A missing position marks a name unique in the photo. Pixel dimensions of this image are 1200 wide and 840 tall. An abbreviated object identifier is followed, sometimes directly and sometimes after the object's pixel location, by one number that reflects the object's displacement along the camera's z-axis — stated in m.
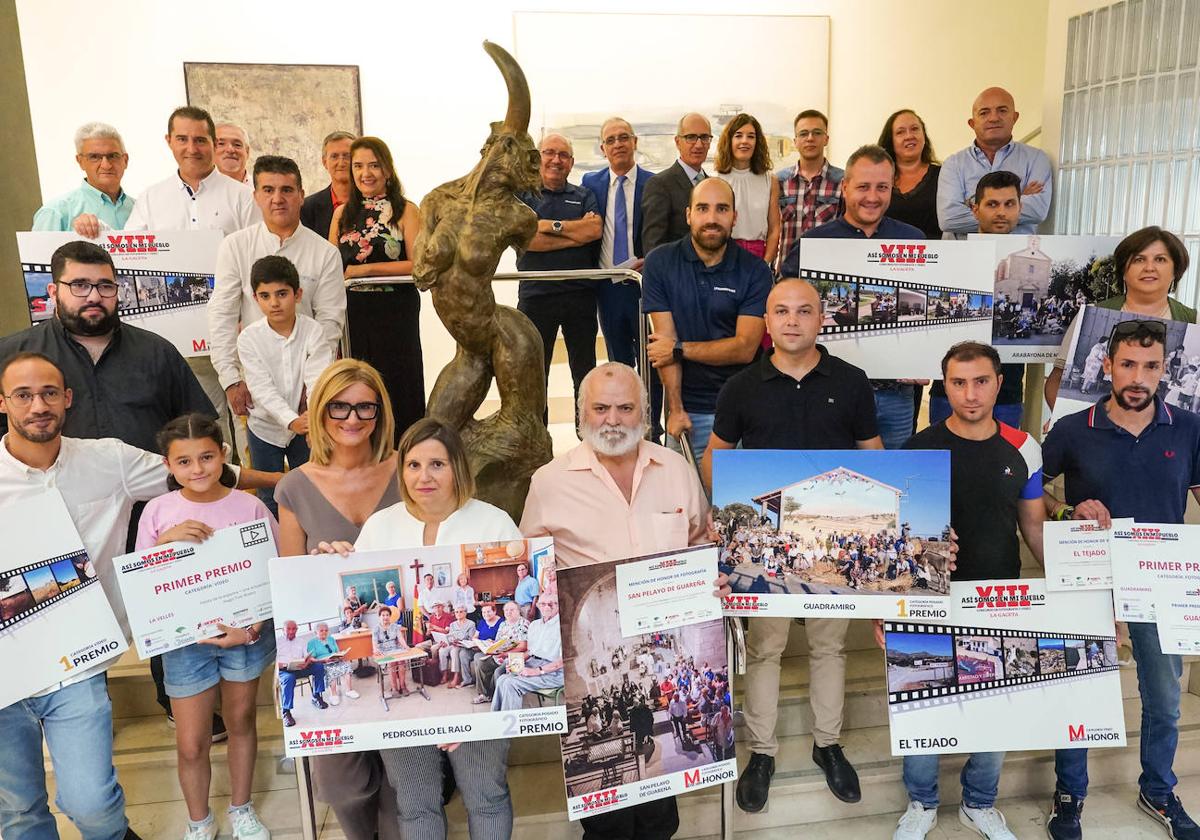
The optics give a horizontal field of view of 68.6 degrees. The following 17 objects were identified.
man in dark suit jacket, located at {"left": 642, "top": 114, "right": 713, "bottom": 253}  4.27
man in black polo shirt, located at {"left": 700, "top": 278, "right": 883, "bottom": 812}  2.78
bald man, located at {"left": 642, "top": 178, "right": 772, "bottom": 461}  3.37
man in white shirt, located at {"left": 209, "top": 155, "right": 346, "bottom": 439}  3.49
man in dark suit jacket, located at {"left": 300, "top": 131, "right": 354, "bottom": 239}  4.29
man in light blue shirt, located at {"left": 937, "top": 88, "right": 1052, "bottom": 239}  4.09
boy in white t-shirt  3.25
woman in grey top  2.41
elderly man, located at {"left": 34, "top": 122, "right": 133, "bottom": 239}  3.78
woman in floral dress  3.84
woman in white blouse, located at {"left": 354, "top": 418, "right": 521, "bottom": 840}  2.25
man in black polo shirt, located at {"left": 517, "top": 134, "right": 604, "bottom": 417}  4.48
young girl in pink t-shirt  2.43
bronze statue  2.92
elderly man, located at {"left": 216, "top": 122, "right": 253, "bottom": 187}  4.61
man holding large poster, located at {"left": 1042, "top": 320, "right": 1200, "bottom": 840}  2.67
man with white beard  2.51
